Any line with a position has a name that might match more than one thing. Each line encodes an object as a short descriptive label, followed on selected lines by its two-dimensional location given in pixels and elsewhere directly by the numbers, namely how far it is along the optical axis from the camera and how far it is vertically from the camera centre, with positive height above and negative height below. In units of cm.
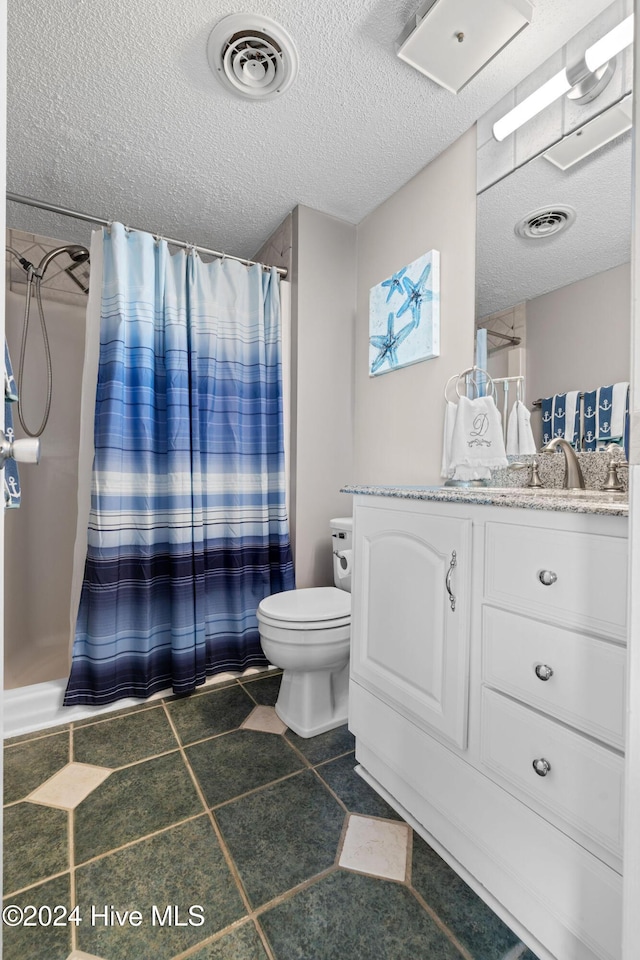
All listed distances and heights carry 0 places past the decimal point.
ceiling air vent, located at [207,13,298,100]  136 +133
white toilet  155 -63
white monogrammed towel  163 +13
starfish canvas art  186 +69
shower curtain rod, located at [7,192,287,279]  174 +104
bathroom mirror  132 +66
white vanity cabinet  77 -48
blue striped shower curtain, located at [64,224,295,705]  182 -3
